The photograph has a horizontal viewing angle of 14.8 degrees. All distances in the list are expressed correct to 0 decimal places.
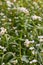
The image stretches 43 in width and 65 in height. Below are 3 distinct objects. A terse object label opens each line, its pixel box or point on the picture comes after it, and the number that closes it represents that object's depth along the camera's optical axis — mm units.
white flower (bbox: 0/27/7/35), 2150
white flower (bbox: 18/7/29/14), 2586
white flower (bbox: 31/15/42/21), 2549
